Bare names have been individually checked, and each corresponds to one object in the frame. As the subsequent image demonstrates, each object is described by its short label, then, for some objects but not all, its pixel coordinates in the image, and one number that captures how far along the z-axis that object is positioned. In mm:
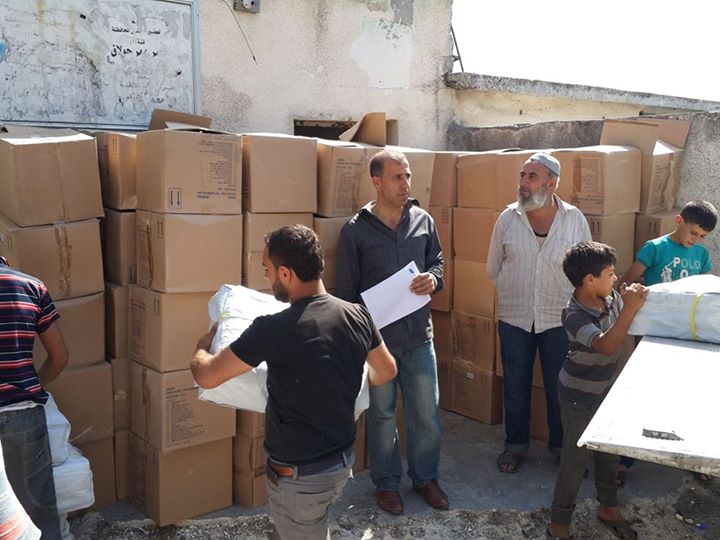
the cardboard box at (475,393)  4242
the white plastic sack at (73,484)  2672
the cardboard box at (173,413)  3041
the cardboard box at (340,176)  3361
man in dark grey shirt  3154
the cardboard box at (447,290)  4293
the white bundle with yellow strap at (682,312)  2314
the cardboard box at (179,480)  3125
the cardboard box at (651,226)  3896
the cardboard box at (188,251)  2939
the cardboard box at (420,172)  3699
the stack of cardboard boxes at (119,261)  3182
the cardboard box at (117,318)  3213
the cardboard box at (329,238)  3336
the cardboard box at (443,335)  4359
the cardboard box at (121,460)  3295
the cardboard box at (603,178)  3730
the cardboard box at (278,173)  3145
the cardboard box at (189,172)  2906
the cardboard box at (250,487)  3326
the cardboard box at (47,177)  2898
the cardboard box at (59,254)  2908
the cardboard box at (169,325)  3002
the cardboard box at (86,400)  3039
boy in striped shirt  2623
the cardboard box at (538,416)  4070
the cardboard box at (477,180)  4043
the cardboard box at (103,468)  3213
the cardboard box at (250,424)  3266
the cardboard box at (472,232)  4086
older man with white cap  3439
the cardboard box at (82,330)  3014
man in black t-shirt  1980
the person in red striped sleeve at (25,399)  2393
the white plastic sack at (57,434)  2684
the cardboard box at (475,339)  4141
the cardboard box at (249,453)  3305
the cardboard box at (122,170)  3176
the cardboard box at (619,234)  3750
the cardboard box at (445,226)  4270
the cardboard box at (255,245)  3152
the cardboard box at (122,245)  3172
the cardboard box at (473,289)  4105
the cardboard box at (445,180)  4242
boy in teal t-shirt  3340
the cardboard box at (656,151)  3926
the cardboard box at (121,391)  3227
